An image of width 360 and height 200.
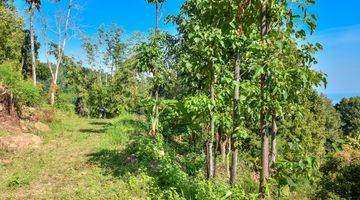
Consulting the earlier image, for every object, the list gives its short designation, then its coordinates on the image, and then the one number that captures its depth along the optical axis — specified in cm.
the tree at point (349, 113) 7152
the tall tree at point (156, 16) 2380
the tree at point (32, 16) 4065
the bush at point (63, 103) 3829
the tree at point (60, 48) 4132
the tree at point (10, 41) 4298
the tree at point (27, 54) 5362
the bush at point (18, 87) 2469
